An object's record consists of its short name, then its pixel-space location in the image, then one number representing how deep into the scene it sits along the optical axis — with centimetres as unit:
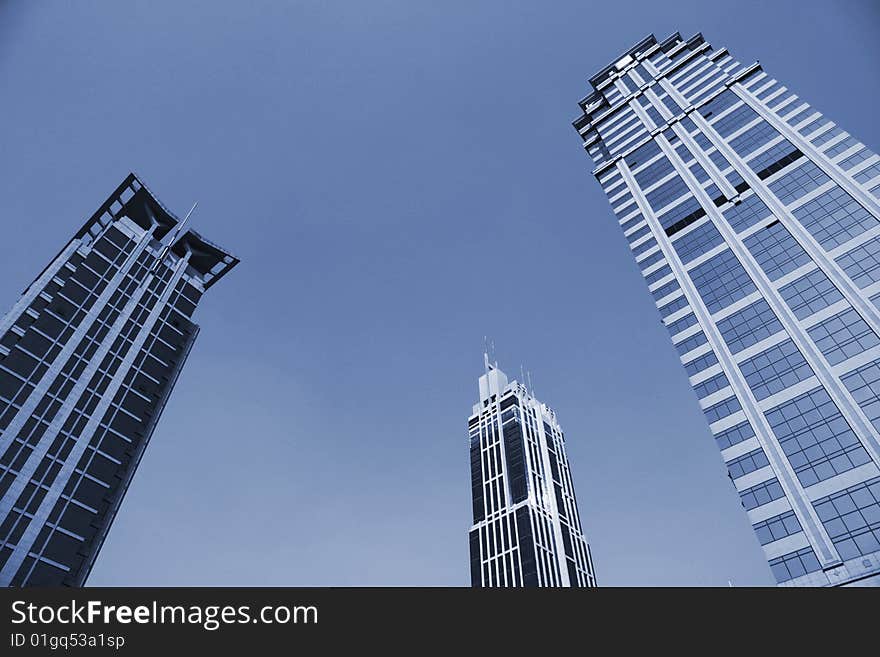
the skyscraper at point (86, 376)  6888
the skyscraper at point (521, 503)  15338
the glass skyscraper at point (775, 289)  5406
